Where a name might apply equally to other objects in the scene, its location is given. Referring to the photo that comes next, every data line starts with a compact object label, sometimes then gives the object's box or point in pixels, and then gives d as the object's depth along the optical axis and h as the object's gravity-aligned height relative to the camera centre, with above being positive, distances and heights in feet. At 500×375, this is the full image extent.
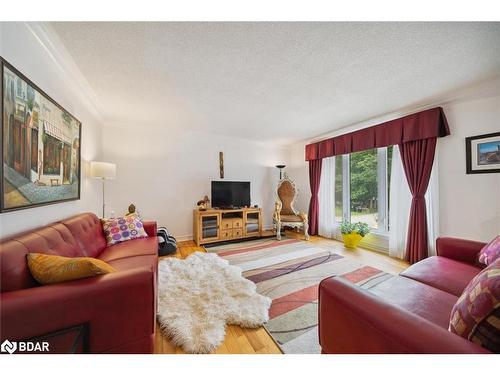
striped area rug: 4.52 -3.37
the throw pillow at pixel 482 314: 2.08 -1.47
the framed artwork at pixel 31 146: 3.66 +1.08
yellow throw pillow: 3.11 -1.34
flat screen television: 12.62 -0.29
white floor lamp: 8.01 +0.86
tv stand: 11.51 -2.25
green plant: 10.46 -2.21
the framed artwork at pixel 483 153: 6.59 +1.33
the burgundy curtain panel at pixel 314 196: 13.57 -0.47
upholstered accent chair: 12.92 -1.56
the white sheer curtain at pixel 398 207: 9.08 -0.87
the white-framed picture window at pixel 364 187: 10.31 +0.16
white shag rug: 4.26 -3.28
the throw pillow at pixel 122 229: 7.05 -1.54
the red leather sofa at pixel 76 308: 2.57 -1.78
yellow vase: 10.49 -2.83
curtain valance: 7.78 +2.82
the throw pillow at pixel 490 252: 4.17 -1.45
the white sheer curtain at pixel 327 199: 12.76 -0.66
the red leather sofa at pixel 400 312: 2.04 -1.91
